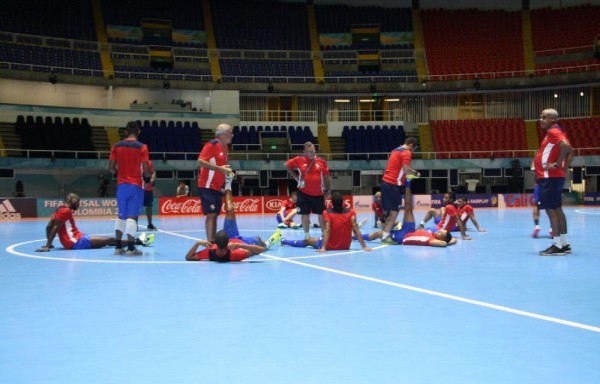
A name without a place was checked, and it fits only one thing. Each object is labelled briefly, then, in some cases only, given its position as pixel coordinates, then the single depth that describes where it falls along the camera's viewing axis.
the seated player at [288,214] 19.31
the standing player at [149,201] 18.97
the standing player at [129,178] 11.26
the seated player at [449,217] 14.20
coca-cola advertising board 30.30
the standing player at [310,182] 13.02
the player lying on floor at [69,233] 11.71
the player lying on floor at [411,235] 12.62
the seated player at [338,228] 11.27
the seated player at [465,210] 16.00
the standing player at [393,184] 13.22
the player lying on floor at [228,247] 9.88
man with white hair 11.05
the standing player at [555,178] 10.95
